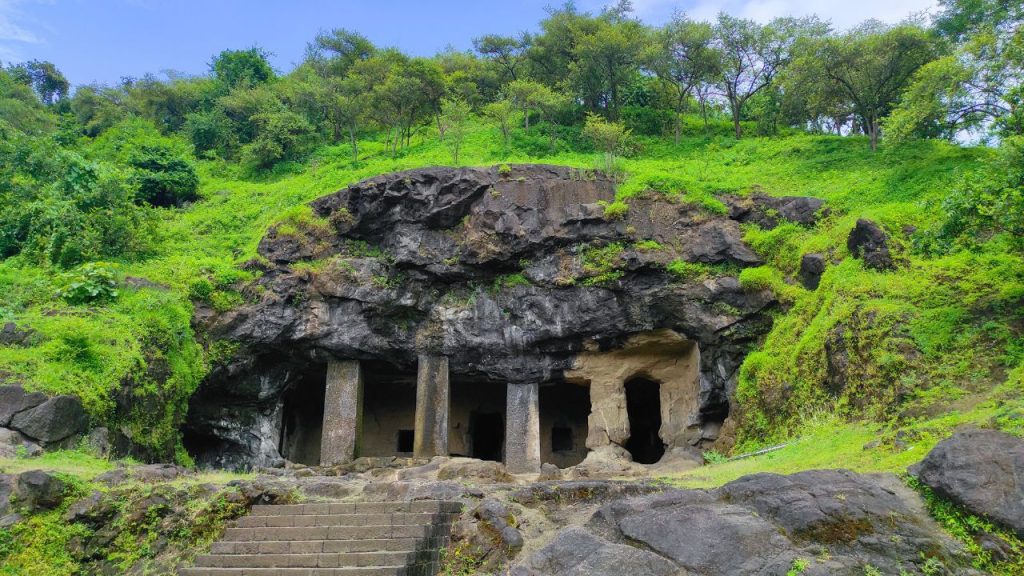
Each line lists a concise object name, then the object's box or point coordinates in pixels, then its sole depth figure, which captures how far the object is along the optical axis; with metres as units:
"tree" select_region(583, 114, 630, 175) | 24.09
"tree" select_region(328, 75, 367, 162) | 31.64
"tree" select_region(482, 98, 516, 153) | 28.95
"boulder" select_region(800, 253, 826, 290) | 16.47
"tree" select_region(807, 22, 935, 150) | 22.41
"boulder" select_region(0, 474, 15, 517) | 10.20
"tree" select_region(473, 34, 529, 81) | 36.72
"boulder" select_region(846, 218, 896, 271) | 14.73
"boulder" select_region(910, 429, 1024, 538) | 7.22
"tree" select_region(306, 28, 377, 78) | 40.22
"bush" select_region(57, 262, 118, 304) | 16.44
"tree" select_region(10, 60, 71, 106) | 44.78
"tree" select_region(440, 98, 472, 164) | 26.59
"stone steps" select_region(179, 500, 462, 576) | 9.03
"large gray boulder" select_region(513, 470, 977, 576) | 7.41
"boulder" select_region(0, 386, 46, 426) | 12.79
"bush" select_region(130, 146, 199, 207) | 27.59
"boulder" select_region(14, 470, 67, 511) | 10.29
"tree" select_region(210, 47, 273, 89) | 40.34
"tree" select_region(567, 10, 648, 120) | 29.34
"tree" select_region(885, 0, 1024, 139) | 11.60
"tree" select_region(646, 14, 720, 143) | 28.86
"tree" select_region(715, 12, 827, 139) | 28.92
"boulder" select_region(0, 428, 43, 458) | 11.85
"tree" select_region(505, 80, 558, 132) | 29.36
